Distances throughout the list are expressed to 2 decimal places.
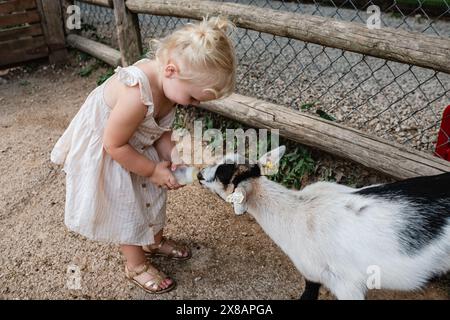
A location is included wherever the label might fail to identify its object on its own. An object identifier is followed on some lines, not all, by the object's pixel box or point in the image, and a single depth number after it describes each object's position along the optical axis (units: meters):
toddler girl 1.72
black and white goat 1.83
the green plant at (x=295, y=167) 3.01
